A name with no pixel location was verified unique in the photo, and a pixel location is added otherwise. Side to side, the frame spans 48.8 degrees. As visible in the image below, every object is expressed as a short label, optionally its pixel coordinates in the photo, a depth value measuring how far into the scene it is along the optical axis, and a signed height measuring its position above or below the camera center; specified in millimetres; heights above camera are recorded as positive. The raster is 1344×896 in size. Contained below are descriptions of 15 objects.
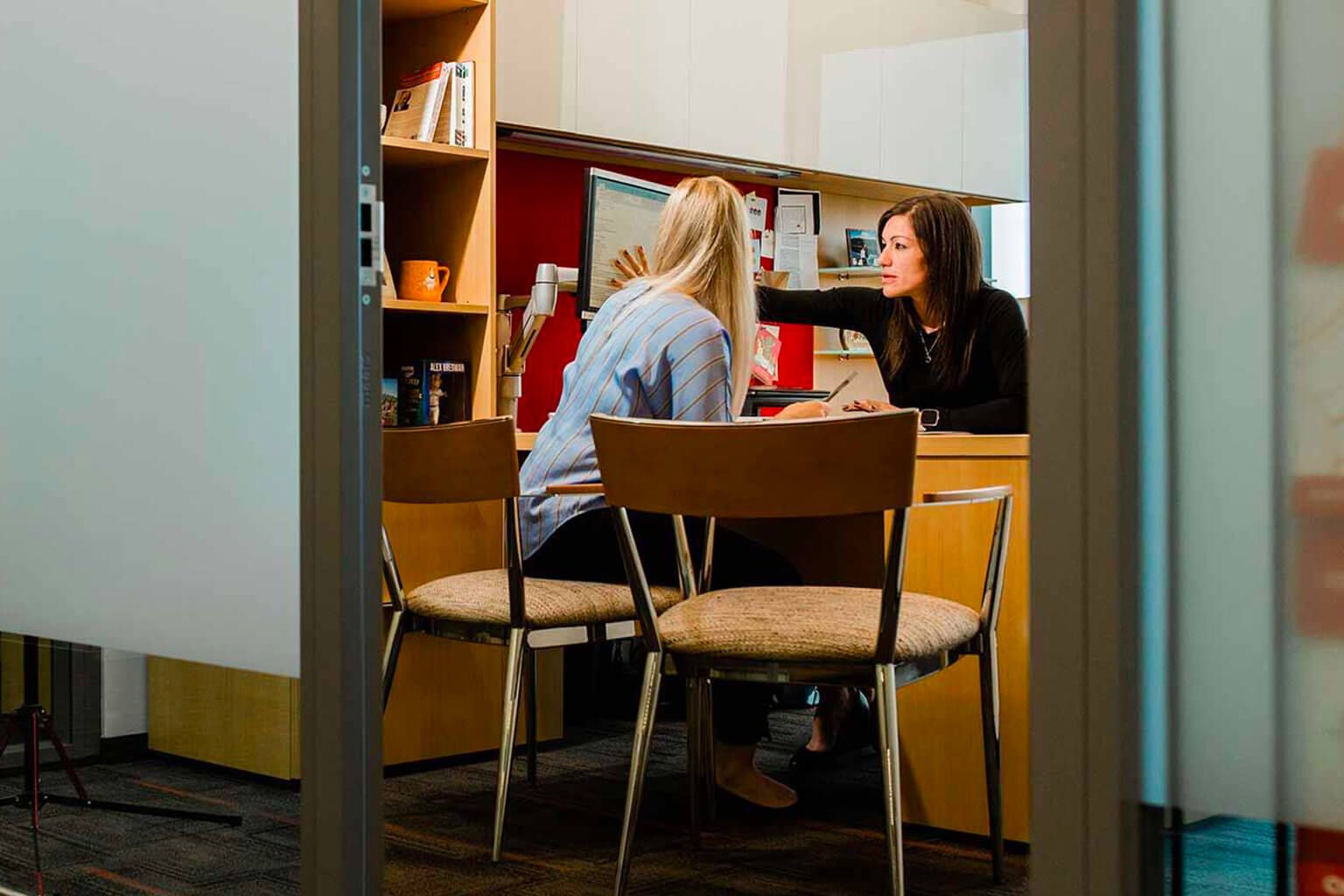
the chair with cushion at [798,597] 1978 -252
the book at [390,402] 3678 +82
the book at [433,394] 3691 +107
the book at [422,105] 3654 +825
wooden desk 2533 -417
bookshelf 3287 +279
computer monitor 3656 +526
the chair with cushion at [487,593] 2566 -287
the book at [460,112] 3676 +806
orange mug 3695 +385
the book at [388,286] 3590 +372
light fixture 4191 +858
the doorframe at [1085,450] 1105 -13
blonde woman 2826 +93
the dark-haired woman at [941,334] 3379 +233
